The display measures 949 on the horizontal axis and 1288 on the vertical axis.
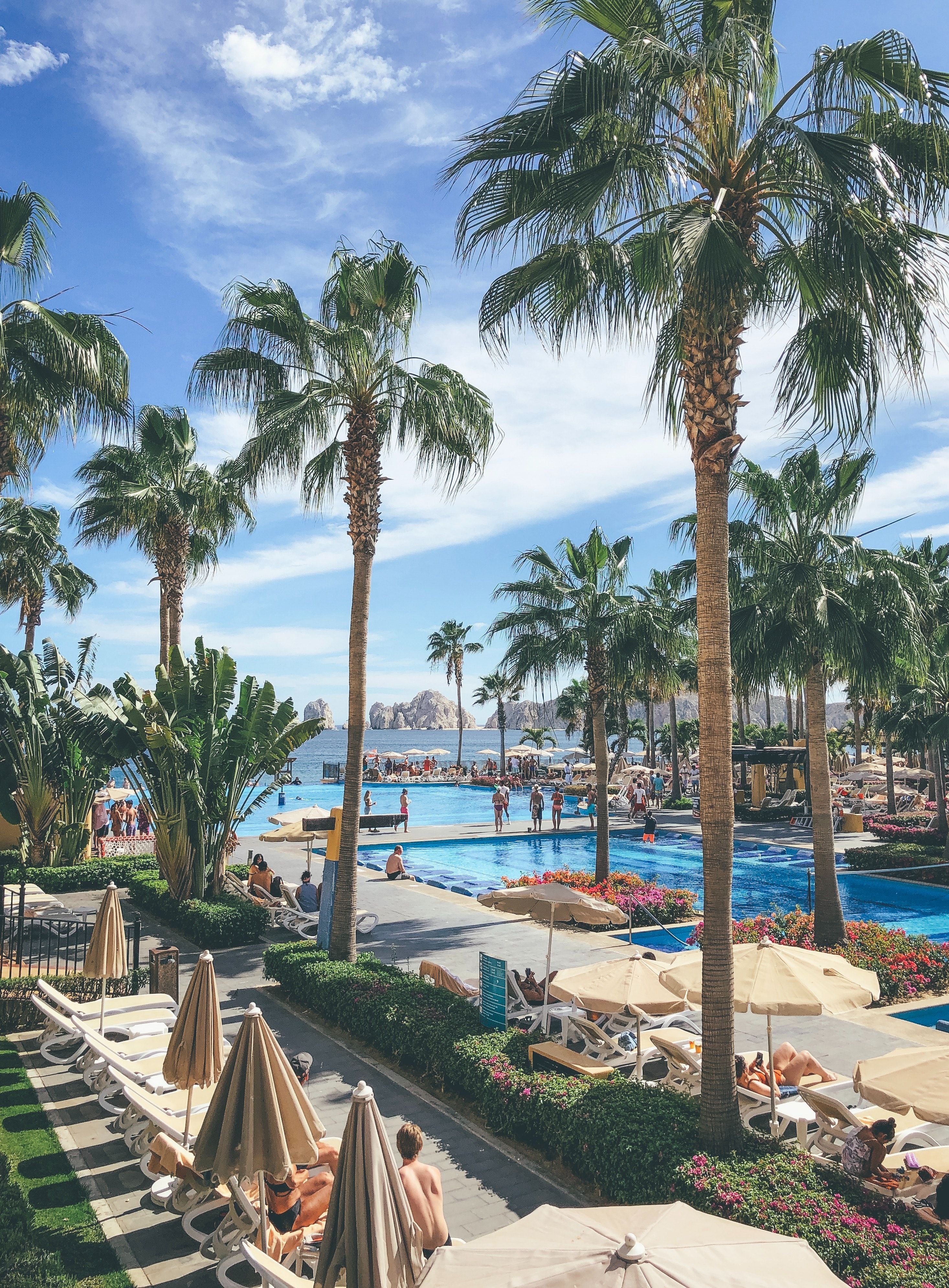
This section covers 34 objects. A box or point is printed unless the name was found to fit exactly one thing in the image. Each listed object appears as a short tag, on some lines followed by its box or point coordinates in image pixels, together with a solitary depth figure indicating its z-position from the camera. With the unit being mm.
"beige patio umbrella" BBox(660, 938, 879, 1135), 7621
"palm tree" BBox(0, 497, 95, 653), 24844
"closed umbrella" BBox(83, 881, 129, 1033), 9531
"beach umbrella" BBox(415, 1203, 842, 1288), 3549
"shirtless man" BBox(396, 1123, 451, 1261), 5691
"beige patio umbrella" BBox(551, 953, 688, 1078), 8617
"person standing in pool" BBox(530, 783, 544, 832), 33938
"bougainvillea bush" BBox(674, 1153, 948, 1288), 5508
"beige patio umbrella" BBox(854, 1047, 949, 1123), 6293
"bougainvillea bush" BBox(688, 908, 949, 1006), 13578
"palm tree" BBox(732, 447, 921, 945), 15141
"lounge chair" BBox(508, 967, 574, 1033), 11055
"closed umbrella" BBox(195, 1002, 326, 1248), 5410
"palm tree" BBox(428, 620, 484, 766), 83750
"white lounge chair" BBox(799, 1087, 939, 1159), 7785
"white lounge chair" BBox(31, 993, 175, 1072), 9867
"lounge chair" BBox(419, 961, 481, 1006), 12164
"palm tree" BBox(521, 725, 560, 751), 79000
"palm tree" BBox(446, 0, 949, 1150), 6516
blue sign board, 10070
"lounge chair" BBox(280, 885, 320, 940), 16391
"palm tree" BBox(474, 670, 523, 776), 75812
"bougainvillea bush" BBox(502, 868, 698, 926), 18594
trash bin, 11602
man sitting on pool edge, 23891
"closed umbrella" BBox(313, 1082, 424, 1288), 4391
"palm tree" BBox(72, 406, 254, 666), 22453
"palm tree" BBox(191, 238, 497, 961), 13023
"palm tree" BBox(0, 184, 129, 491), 10867
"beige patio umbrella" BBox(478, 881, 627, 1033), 11445
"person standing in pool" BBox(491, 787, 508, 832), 34094
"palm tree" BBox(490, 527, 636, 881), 21359
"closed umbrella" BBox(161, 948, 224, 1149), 6922
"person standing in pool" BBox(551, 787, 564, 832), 34062
